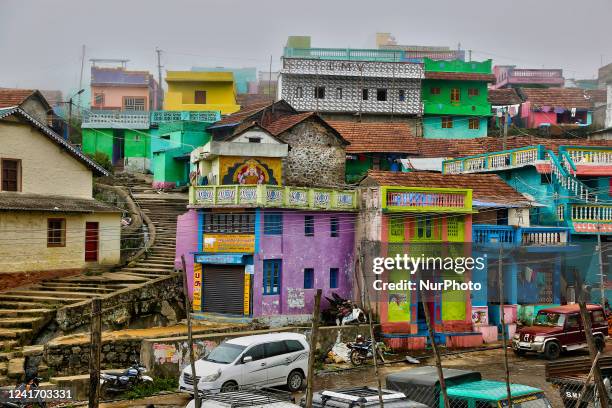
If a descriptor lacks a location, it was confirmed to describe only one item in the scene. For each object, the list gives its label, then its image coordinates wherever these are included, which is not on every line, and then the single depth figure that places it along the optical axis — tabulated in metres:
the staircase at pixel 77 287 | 23.28
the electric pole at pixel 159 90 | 62.67
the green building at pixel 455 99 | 51.25
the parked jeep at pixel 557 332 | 26.14
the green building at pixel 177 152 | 42.56
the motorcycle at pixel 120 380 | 19.78
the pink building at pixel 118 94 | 56.94
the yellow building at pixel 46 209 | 27.92
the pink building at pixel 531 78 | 68.88
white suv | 19.34
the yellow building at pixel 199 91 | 50.28
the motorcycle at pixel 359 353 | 24.89
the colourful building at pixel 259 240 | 27.64
